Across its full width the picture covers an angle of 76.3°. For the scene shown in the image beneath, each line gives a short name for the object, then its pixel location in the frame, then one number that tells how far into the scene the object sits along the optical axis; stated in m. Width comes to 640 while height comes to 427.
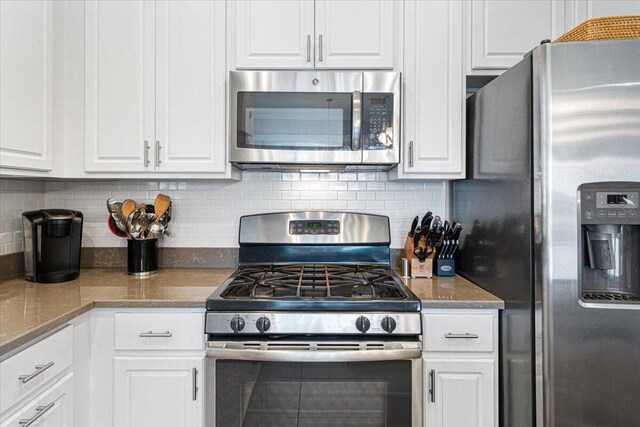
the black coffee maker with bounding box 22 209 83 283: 1.77
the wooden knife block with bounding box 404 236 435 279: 1.95
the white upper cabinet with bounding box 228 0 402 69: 1.87
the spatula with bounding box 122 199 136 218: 1.96
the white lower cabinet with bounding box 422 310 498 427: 1.54
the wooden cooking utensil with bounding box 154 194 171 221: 2.04
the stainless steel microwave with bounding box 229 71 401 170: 1.84
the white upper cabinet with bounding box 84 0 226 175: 1.87
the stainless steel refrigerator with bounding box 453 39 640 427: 1.31
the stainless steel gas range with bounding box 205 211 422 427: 1.50
